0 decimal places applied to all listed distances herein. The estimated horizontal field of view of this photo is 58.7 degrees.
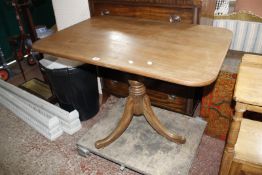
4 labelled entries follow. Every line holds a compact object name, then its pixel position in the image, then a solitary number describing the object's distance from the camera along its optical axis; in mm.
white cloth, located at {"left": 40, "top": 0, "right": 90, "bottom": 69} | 2064
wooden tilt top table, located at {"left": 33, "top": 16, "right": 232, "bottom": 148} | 1016
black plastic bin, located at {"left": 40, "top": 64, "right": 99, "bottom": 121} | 2006
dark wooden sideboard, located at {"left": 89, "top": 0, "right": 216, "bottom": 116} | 1562
